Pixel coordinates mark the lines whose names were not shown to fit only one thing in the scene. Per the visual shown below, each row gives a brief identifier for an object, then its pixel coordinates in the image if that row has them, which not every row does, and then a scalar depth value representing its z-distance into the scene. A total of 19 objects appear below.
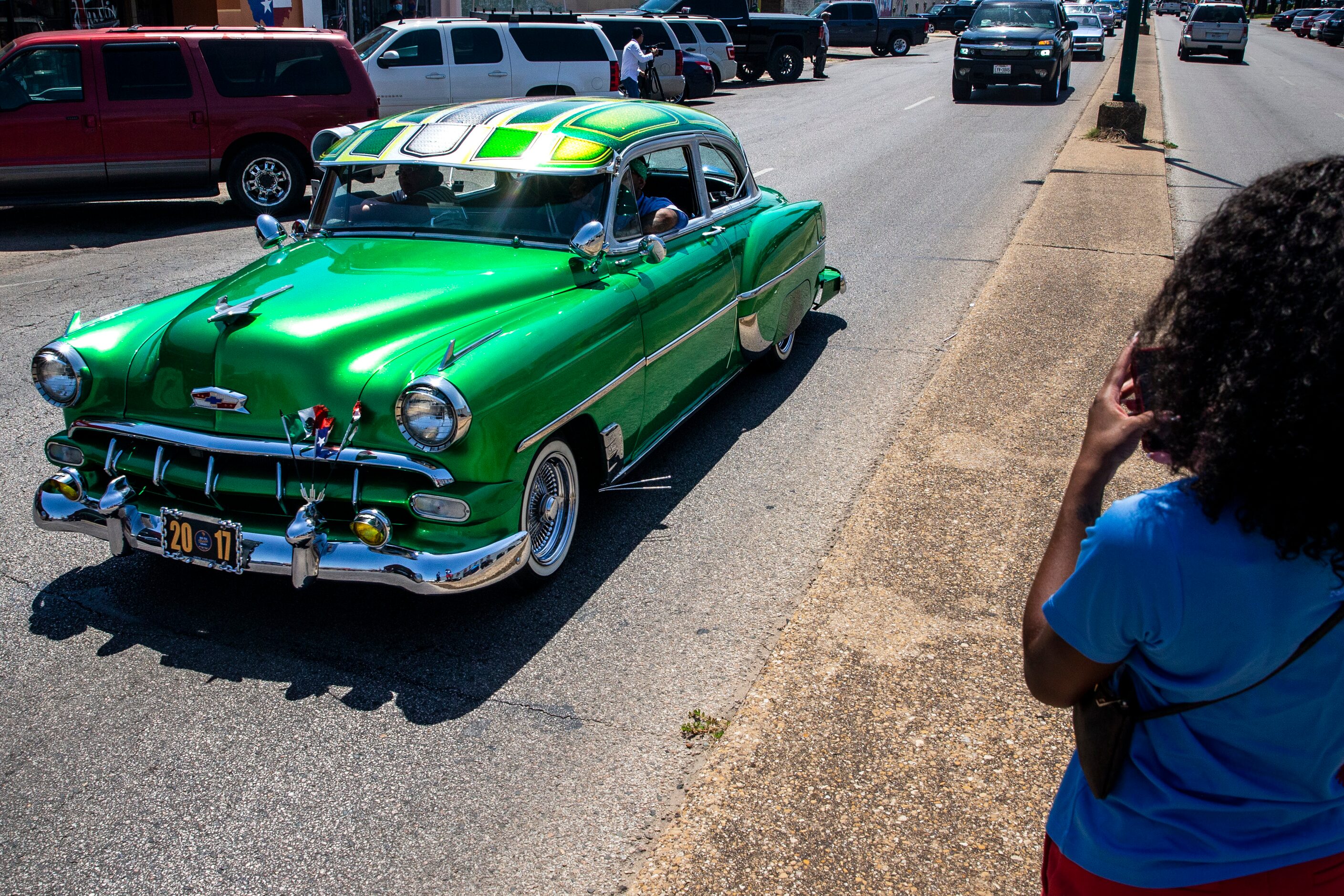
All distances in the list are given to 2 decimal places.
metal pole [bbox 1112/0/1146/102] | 15.13
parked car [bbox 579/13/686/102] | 21.86
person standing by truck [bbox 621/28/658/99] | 19.72
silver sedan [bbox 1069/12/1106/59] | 34.34
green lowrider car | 3.71
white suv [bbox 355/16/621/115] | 15.34
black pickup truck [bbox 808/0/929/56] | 38.69
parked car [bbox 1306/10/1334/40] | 49.38
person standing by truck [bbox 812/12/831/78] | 28.84
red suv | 10.38
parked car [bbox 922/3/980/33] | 47.03
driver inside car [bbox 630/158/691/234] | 5.23
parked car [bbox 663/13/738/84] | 24.48
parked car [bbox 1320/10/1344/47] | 46.75
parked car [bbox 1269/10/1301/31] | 59.31
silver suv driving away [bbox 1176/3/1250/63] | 36.50
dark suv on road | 21.33
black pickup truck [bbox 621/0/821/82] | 27.89
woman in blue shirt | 1.36
